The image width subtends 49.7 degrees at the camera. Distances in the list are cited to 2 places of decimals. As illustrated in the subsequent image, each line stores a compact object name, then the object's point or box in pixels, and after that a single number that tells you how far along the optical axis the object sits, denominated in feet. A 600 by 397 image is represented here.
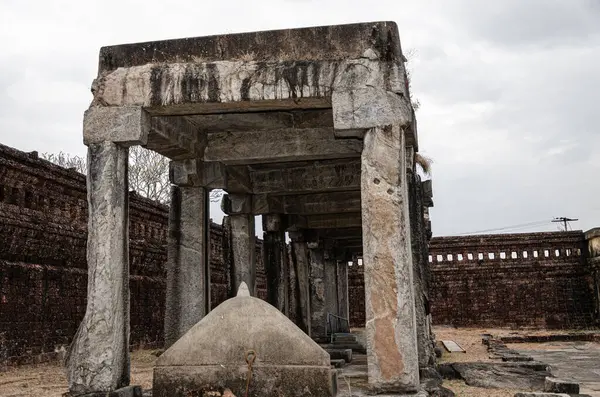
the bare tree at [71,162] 98.70
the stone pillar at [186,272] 27.81
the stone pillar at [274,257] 40.96
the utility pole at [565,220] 142.53
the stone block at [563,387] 23.54
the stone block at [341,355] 35.47
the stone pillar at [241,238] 35.17
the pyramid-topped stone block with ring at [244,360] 17.70
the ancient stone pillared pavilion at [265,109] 19.35
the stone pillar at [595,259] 70.23
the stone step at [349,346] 44.21
